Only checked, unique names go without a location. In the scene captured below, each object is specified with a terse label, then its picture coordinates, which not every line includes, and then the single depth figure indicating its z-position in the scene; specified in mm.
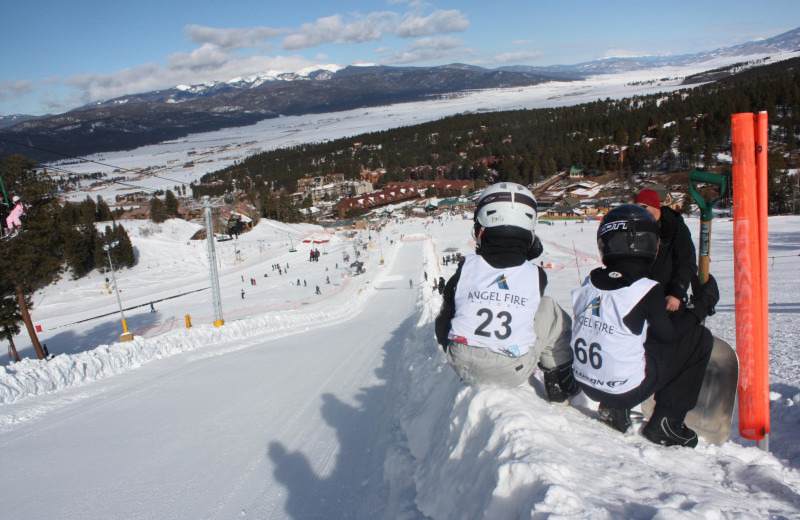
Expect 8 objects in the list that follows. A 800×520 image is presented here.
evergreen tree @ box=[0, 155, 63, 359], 17984
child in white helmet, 3010
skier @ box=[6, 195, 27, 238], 17338
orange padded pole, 2775
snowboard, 3023
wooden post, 17969
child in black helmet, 2822
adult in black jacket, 3289
